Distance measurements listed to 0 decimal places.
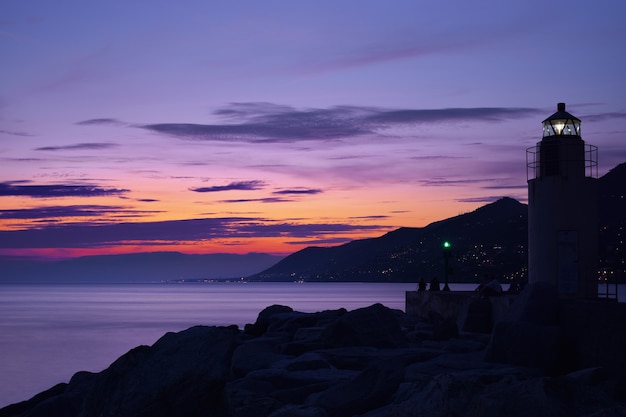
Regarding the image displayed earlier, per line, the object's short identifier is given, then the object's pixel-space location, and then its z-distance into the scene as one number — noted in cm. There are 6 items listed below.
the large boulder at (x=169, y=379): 774
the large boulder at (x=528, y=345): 1218
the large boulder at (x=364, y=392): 927
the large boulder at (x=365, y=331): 1473
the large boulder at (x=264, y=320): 2510
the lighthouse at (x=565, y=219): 1848
